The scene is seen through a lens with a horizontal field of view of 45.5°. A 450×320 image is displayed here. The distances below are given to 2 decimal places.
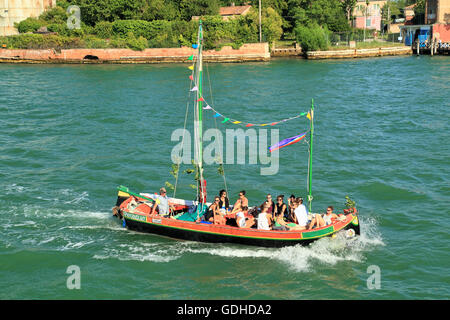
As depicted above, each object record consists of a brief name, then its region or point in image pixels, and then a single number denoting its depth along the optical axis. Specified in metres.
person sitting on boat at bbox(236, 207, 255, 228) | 18.56
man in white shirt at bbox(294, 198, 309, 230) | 18.45
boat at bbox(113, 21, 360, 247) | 18.22
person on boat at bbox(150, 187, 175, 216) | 19.53
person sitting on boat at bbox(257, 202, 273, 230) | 18.31
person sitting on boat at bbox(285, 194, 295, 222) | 18.70
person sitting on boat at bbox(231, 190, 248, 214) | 19.28
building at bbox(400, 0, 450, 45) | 74.62
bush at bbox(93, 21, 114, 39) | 72.25
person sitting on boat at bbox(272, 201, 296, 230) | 18.50
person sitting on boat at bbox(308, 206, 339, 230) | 18.28
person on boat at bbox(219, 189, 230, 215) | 19.31
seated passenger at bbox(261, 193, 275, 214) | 18.83
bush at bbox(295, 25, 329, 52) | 68.56
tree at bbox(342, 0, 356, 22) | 80.56
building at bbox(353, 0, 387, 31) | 89.88
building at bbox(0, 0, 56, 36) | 79.19
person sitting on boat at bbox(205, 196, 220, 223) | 18.82
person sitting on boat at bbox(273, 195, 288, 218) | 18.80
